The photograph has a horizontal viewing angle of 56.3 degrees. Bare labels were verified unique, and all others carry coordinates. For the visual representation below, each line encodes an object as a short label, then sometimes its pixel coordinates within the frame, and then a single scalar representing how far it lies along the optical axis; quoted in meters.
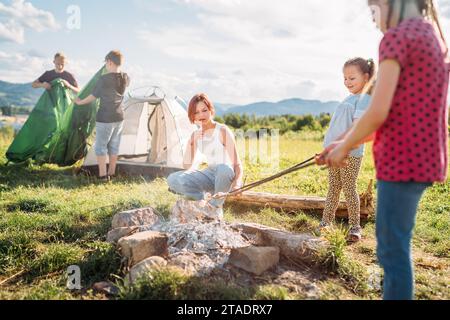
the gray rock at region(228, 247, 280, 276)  3.16
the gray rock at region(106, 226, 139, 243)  3.82
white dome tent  7.37
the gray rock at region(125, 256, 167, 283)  2.96
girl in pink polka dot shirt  1.95
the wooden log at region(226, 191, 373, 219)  5.04
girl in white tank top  4.32
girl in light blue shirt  3.98
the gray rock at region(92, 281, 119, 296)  3.01
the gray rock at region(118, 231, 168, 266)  3.31
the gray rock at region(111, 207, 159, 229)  4.02
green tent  7.76
